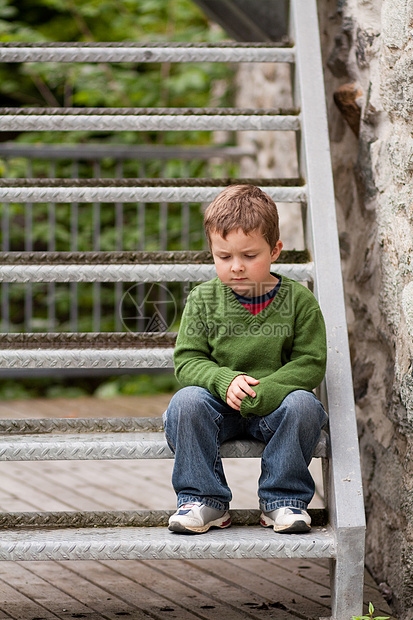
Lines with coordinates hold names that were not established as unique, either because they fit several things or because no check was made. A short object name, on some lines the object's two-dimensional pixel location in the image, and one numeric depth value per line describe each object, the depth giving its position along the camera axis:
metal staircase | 4.14
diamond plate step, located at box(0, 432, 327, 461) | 4.47
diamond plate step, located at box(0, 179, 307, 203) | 5.47
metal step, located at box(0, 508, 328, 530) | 4.50
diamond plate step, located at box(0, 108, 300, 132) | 5.78
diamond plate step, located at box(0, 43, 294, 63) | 6.06
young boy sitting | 4.34
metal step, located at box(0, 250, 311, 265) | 5.31
